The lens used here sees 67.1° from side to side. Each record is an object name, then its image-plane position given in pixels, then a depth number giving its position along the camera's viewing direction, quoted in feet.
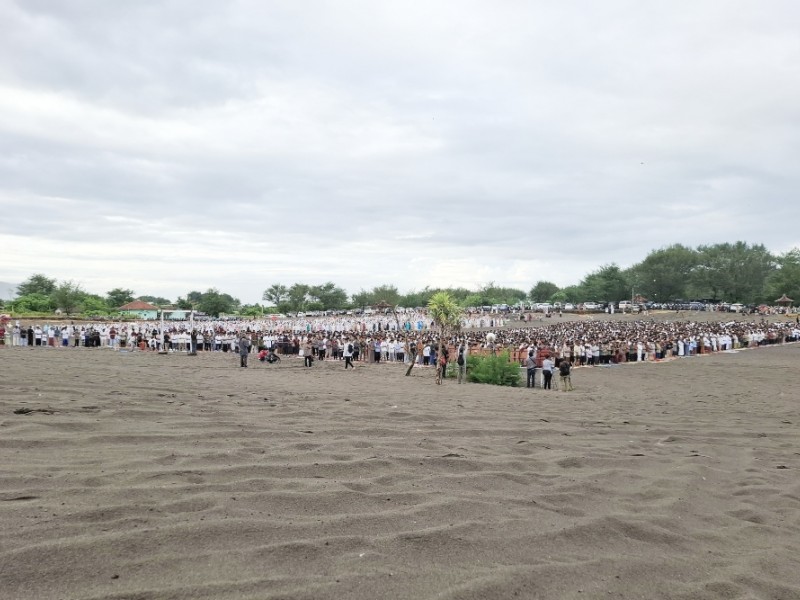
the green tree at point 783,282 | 275.65
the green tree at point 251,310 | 281.76
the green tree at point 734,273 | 294.46
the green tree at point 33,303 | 197.01
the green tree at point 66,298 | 202.49
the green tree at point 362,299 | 372.17
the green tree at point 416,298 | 393.91
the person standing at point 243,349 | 73.64
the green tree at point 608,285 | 317.63
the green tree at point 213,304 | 264.93
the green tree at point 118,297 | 277.44
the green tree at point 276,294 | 339.26
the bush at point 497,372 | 65.41
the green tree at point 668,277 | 311.68
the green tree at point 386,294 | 381.40
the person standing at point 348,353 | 77.92
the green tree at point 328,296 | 339.98
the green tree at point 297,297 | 326.07
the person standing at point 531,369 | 61.82
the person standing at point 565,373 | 57.36
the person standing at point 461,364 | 62.59
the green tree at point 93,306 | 212.64
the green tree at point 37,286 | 246.88
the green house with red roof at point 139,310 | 225.89
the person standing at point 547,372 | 60.23
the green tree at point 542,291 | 426.51
